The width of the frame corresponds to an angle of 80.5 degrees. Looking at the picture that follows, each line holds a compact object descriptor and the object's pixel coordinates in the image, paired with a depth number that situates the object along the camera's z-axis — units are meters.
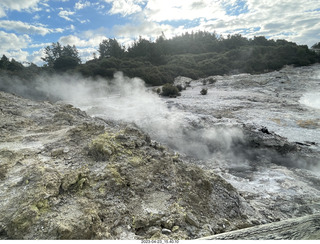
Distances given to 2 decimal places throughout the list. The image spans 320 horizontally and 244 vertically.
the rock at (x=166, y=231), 2.23
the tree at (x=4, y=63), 21.68
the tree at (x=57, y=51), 37.03
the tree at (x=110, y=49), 34.91
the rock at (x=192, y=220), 2.45
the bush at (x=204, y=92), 13.49
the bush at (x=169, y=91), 14.08
